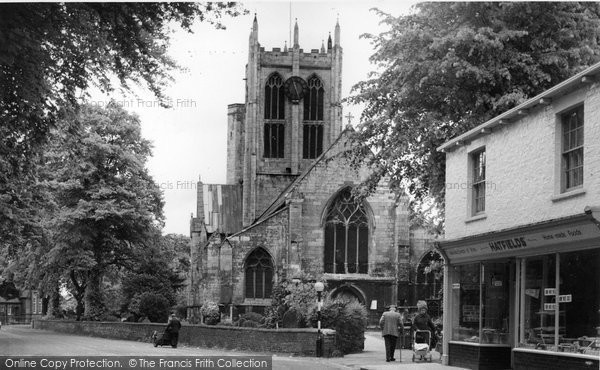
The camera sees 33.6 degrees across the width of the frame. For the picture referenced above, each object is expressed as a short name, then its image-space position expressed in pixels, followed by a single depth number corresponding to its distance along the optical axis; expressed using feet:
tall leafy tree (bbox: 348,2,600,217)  89.71
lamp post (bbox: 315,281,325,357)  98.84
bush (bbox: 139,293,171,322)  176.24
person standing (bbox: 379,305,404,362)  87.45
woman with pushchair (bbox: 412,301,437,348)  89.20
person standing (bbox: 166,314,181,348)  107.06
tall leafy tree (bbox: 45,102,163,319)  161.17
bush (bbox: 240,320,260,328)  136.87
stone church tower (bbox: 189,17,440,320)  187.42
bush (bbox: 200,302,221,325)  180.75
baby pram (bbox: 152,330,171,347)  107.65
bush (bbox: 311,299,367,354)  104.53
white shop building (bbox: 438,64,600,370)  59.21
